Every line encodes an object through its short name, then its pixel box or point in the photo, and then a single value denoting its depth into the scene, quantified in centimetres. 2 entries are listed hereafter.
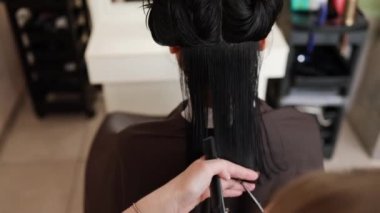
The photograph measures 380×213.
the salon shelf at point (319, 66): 157
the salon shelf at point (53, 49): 195
